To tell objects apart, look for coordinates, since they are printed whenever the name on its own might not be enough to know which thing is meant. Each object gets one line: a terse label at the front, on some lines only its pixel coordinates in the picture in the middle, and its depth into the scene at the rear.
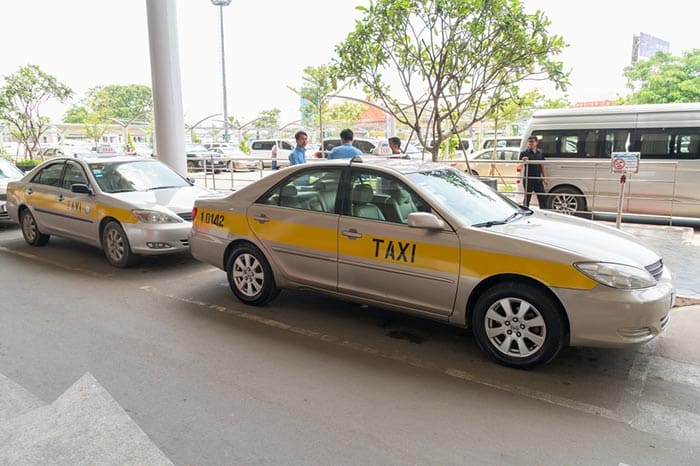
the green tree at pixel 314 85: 33.91
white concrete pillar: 11.59
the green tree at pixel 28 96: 22.38
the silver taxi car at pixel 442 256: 3.80
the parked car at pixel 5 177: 10.24
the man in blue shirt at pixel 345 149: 7.95
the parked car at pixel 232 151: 30.69
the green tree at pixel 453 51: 8.27
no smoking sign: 6.93
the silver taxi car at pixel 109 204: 6.96
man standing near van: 10.70
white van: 10.05
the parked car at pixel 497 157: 16.62
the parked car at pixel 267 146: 31.41
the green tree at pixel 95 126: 37.33
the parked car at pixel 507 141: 20.98
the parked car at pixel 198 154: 28.98
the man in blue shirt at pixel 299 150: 8.76
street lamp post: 42.72
